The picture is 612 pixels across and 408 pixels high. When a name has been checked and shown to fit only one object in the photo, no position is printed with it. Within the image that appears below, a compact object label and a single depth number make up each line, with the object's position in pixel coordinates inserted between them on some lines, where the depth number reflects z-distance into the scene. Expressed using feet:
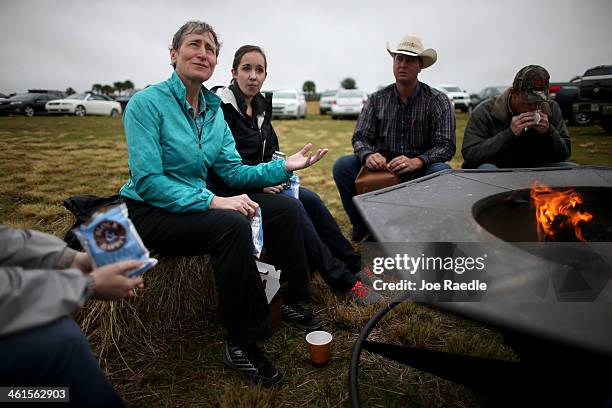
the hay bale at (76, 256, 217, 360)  6.36
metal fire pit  2.74
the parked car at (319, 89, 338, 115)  68.74
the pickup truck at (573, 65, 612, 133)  27.30
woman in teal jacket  5.84
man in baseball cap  9.07
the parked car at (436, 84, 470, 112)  62.37
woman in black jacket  8.26
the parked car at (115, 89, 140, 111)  70.95
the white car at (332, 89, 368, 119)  55.57
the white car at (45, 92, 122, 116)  47.98
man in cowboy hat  10.07
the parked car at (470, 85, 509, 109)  60.73
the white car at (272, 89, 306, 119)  54.80
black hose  4.86
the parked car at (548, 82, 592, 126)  35.53
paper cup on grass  6.12
